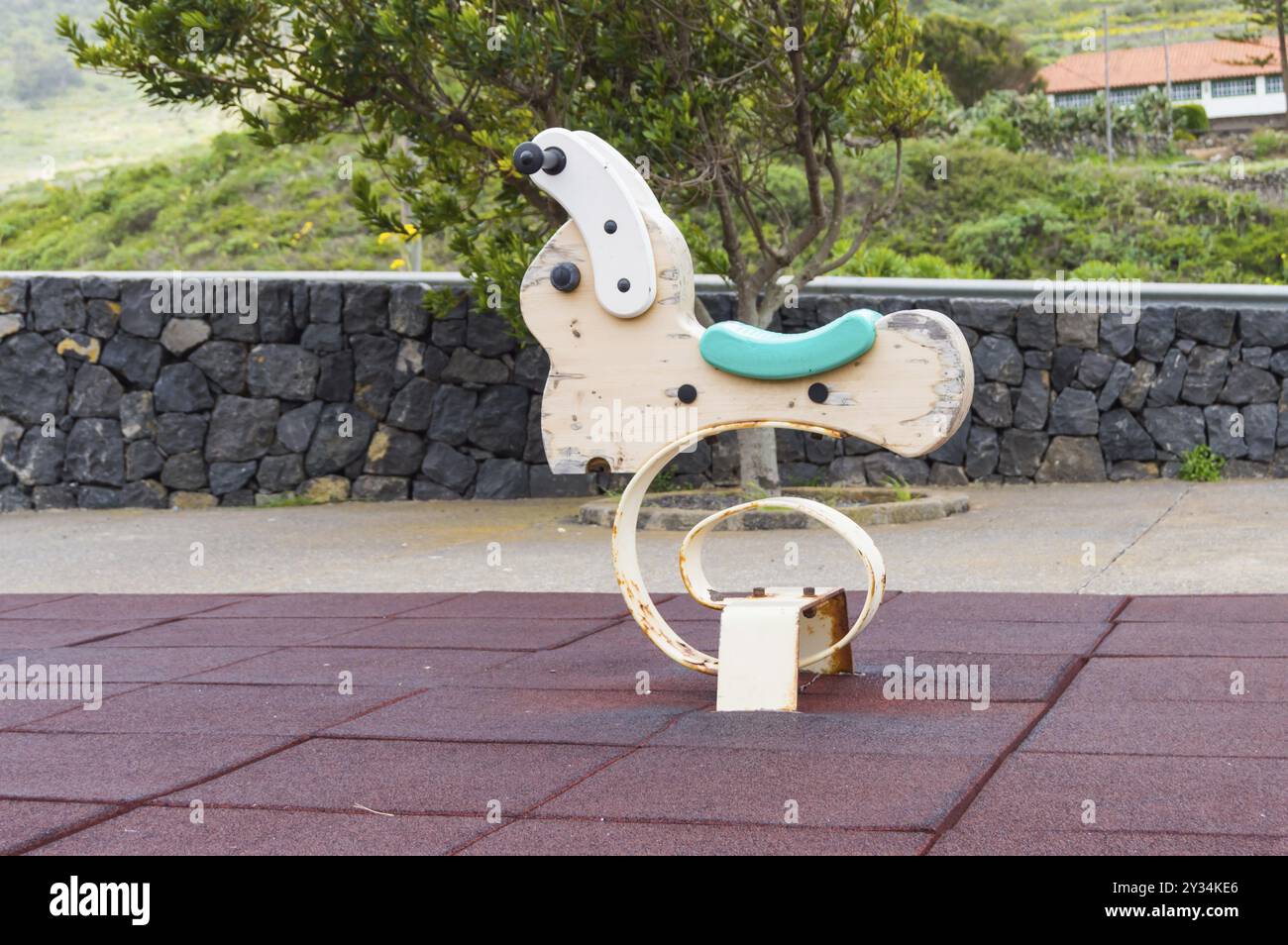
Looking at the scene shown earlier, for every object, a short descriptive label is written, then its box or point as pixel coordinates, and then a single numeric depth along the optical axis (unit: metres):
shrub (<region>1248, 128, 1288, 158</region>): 27.83
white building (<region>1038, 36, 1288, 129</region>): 38.78
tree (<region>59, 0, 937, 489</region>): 9.62
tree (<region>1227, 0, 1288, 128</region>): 27.94
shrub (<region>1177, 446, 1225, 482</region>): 11.65
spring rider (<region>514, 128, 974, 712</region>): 4.88
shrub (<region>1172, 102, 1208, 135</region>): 29.98
